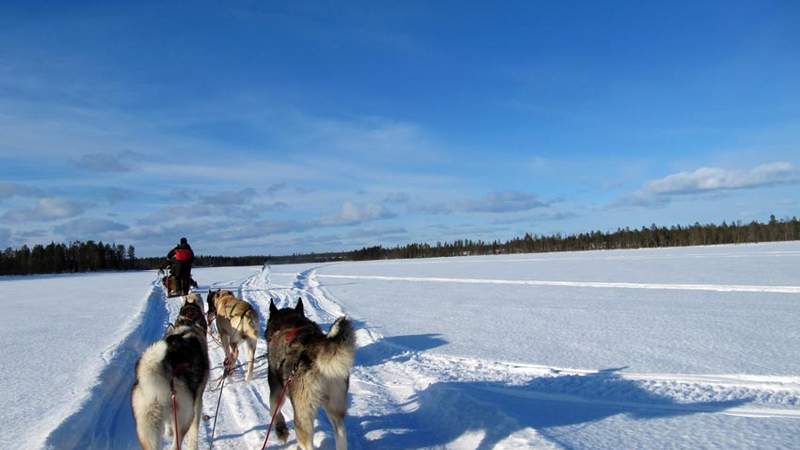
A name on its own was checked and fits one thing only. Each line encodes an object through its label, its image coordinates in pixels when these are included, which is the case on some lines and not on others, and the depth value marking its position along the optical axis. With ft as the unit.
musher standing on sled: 46.55
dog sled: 48.01
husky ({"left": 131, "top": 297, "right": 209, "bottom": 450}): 11.27
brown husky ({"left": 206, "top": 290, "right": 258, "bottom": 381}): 23.30
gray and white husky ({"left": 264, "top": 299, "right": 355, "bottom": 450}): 12.14
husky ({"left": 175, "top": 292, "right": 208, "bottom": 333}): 21.63
